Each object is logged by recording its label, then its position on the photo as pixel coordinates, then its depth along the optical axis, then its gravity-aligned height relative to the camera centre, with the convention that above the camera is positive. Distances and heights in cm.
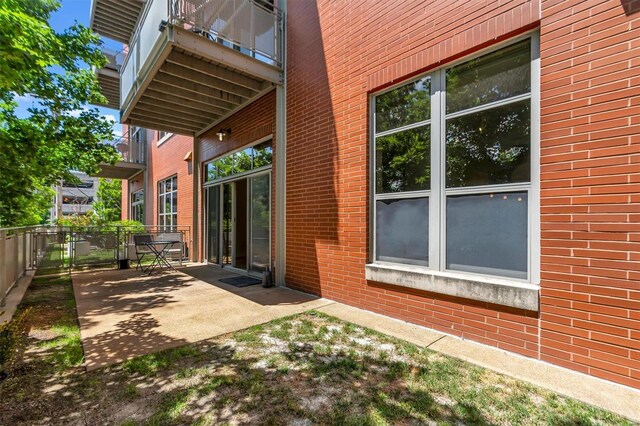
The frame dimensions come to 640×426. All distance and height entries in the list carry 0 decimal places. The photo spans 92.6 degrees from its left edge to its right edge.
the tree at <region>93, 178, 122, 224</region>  2482 +149
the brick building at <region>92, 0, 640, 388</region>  271 +76
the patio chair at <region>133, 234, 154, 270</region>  817 -70
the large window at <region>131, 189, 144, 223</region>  1729 +47
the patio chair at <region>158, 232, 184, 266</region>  946 -107
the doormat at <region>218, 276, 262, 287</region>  656 -153
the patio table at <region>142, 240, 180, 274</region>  826 -129
